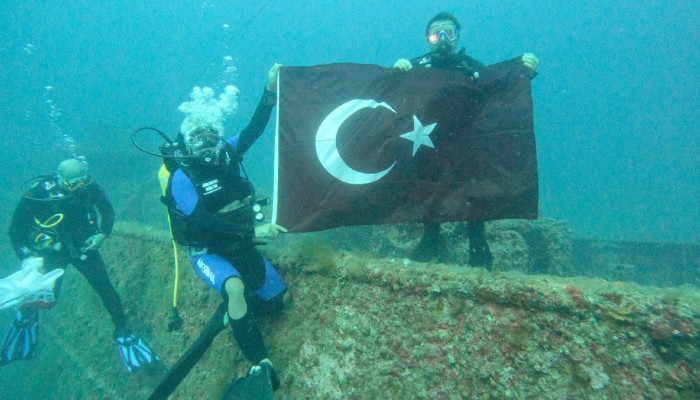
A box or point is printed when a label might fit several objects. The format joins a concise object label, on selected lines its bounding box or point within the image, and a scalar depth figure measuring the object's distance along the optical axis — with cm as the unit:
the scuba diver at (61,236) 519
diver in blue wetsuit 318
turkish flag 359
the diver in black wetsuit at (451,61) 391
